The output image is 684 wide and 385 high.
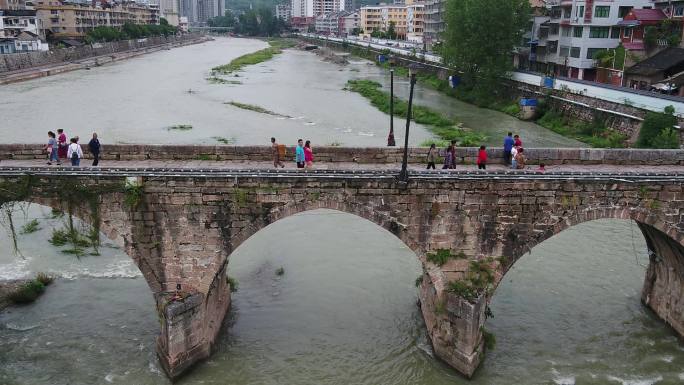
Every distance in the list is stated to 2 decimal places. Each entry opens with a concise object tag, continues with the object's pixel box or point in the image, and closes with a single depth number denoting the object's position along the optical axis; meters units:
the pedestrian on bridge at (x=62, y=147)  14.76
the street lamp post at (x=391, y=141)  15.73
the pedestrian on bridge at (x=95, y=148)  13.96
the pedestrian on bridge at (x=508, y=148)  14.36
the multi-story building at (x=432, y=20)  97.67
